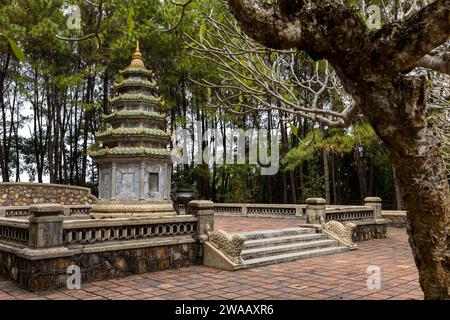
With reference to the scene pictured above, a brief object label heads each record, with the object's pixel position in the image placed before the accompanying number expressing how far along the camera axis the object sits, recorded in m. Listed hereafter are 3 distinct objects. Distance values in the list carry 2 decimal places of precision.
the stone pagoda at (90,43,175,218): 14.05
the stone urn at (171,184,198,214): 17.91
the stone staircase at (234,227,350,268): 9.48
